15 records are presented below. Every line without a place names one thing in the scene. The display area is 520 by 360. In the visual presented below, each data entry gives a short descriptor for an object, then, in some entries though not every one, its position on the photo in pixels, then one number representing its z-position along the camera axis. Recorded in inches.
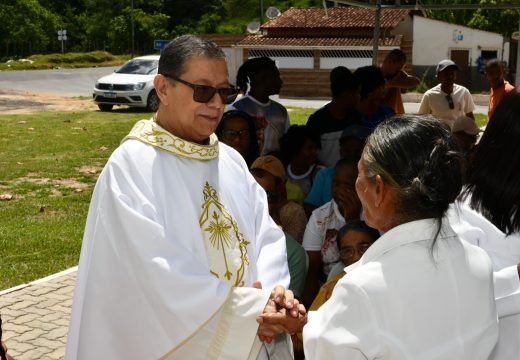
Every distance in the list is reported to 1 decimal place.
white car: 888.3
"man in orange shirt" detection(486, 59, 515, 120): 380.2
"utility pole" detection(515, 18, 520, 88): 301.7
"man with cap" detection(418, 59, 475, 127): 352.2
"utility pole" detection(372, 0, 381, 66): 337.8
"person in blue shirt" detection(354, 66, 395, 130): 296.4
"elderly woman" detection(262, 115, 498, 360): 80.8
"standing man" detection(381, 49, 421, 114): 343.6
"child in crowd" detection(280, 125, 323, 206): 252.1
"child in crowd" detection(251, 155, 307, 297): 210.7
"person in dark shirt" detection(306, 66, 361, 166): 269.9
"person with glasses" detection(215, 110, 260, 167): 229.0
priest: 114.4
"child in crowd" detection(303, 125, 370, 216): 229.3
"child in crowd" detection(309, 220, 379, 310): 173.0
